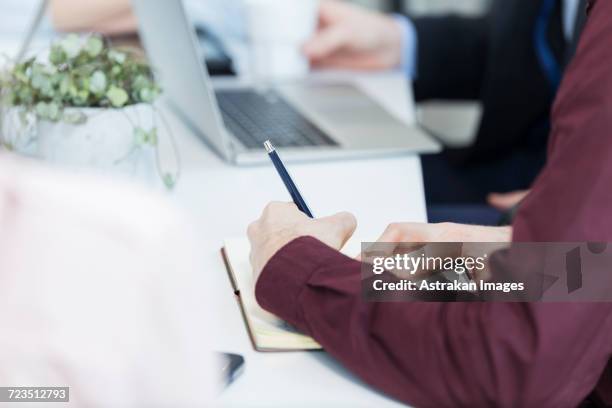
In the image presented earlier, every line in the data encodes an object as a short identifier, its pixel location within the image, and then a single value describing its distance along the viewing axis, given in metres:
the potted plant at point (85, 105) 2.17
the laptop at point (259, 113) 2.40
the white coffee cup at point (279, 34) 2.83
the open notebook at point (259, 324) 1.99
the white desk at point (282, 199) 1.93
